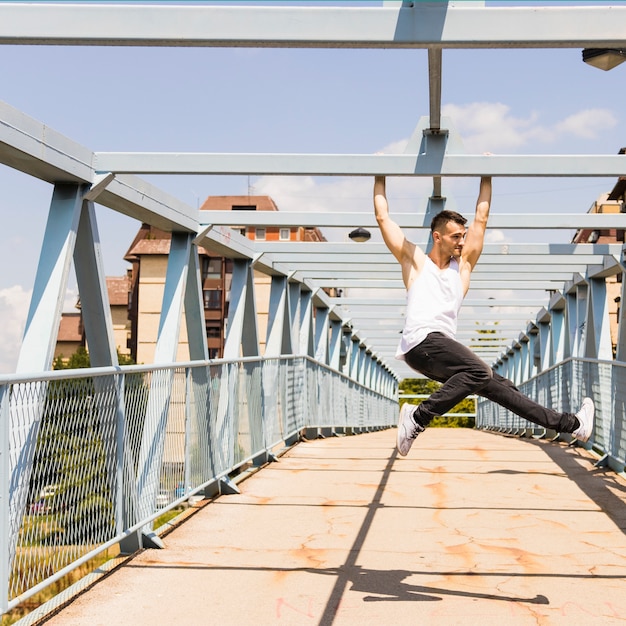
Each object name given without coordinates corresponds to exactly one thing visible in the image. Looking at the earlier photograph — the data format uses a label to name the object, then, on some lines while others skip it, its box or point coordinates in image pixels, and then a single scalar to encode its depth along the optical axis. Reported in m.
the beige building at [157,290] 57.84
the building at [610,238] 47.28
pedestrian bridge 4.56
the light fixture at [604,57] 4.77
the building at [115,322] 70.88
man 4.85
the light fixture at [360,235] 11.16
